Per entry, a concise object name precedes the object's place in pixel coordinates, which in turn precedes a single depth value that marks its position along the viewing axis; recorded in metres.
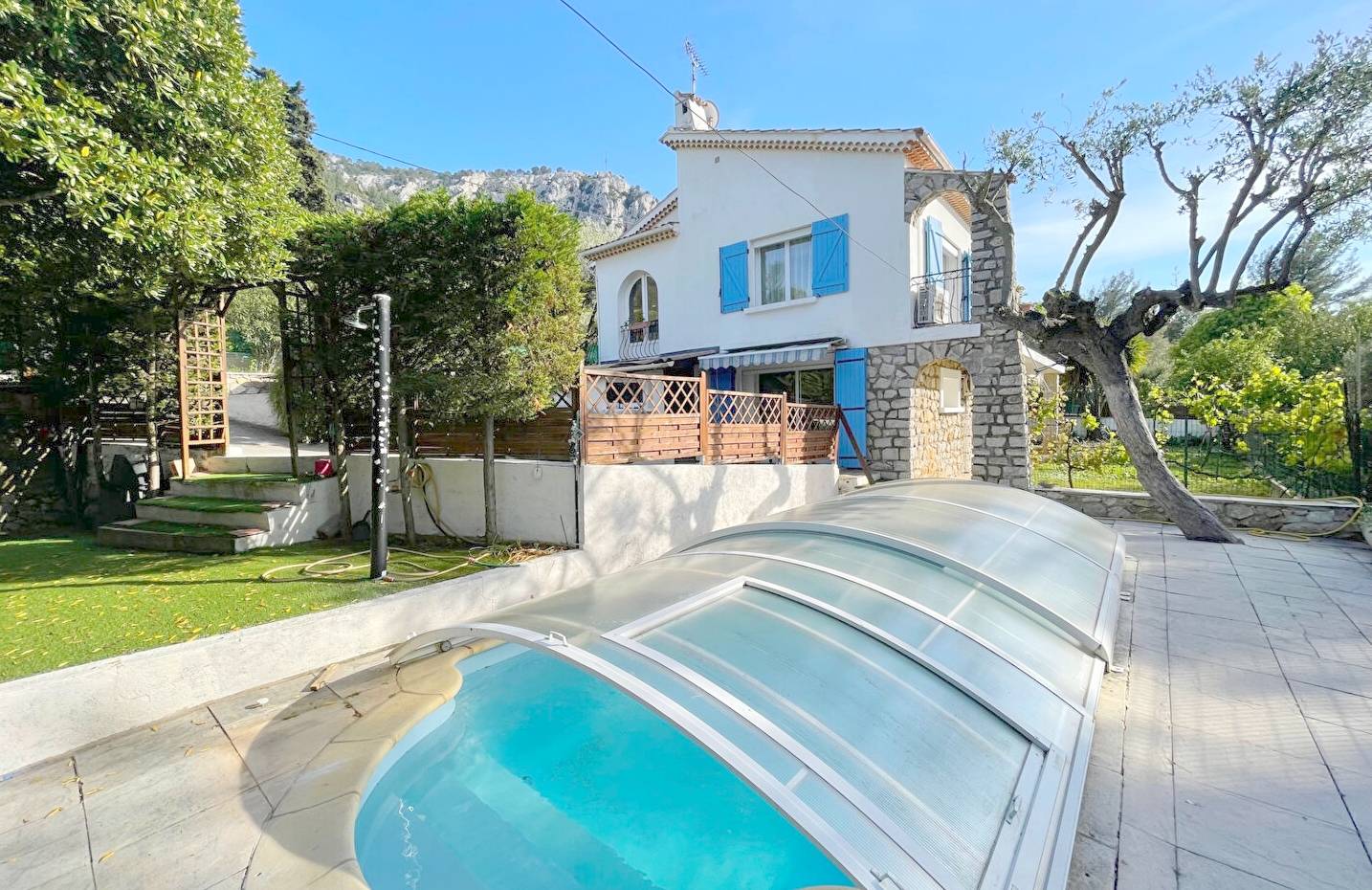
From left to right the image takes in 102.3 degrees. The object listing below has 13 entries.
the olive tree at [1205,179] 8.53
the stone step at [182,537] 7.57
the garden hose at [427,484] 8.89
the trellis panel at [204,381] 9.98
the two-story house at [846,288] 13.21
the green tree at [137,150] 4.30
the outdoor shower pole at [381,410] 6.33
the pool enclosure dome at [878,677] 2.24
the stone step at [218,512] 8.07
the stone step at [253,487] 8.62
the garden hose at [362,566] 6.80
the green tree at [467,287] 7.25
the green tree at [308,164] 25.95
